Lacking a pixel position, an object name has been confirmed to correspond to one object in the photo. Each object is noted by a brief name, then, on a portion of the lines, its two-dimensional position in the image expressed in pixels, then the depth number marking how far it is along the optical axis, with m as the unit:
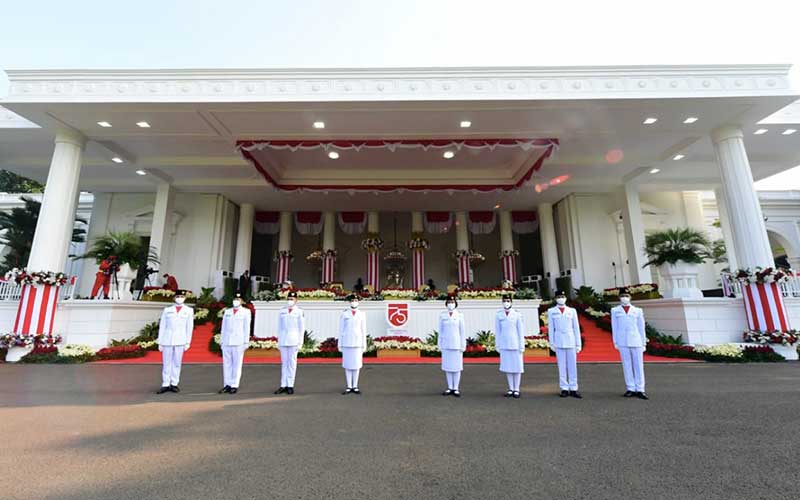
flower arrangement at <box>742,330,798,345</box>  8.08
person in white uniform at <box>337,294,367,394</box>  5.31
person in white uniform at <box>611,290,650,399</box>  4.89
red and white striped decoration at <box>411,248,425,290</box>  17.56
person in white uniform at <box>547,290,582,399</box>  4.98
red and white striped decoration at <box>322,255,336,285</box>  17.62
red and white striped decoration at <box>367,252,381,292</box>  17.95
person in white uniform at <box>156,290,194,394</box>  5.38
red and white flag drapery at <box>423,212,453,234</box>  17.80
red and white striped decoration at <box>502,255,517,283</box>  17.75
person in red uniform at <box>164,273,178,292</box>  12.74
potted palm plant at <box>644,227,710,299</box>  9.42
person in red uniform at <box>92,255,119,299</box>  9.66
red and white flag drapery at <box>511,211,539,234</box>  17.78
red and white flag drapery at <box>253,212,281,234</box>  18.03
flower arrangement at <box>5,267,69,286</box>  8.45
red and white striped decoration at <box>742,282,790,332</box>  8.35
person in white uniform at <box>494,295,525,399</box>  5.04
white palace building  8.35
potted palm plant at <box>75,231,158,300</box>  9.77
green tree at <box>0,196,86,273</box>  12.30
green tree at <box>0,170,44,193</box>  24.39
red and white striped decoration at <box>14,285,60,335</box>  8.48
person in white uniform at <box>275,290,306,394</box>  5.32
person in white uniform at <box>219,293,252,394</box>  5.38
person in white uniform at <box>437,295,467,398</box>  5.13
